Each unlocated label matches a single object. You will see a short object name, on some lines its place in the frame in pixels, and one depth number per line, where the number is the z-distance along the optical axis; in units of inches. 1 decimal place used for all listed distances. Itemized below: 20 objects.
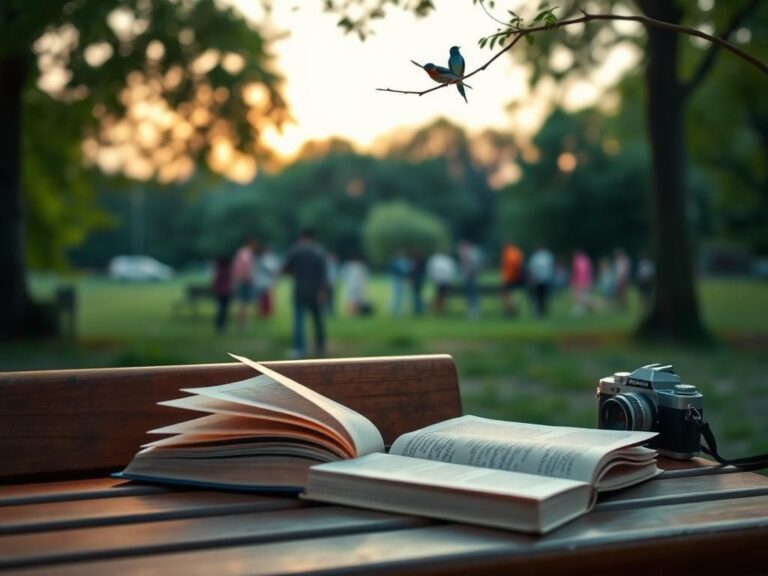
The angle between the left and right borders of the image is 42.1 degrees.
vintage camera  74.7
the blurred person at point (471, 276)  927.4
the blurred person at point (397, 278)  985.5
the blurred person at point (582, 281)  1050.4
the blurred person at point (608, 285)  1203.5
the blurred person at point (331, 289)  950.4
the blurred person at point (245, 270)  833.5
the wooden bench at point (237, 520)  49.7
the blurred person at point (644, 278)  1018.7
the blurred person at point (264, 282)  946.1
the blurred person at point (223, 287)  770.2
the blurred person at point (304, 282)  555.8
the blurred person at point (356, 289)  966.4
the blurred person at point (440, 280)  978.1
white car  2903.5
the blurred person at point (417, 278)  975.6
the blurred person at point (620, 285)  1146.7
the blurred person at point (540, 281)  939.3
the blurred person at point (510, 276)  948.0
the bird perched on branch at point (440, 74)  62.3
